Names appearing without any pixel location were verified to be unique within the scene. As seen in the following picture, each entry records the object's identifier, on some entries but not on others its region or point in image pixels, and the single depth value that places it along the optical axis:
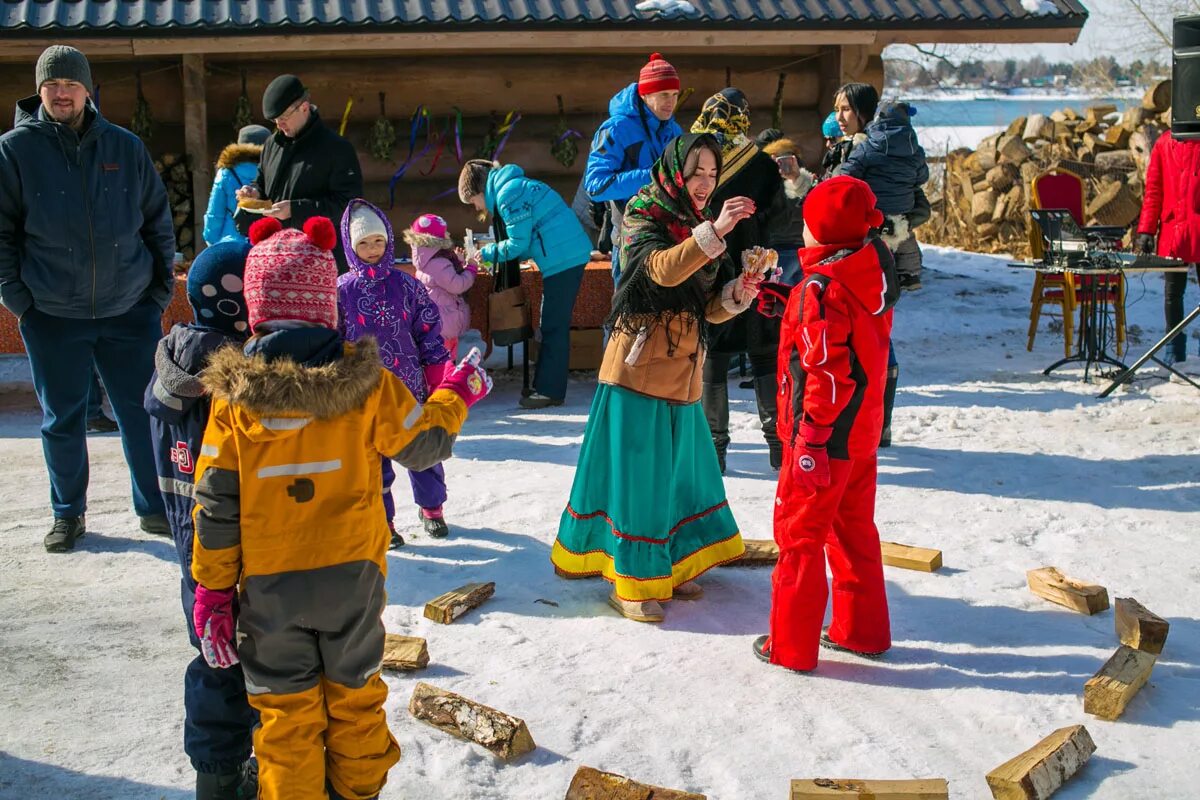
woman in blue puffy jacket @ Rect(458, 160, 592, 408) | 7.45
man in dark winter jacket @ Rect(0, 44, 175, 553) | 4.95
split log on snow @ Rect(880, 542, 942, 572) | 4.88
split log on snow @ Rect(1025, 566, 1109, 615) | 4.43
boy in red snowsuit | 3.75
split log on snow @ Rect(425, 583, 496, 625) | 4.38
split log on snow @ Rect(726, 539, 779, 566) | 4.95
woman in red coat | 8.62
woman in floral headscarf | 4.26
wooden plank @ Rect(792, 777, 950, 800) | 3.05
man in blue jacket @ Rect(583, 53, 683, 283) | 6.18
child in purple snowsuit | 5.03
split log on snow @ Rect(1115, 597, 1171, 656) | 4.00
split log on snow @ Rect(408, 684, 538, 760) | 3.37
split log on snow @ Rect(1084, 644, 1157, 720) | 3.60
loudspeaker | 7.22
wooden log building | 9.21
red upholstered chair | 8.84
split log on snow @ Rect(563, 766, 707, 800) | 3.06
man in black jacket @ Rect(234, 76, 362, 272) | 5.97
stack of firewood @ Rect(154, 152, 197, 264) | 9.98
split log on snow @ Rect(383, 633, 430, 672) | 3.92
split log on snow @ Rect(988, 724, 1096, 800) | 3.10
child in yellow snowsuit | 2.74
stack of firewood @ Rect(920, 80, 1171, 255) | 15.02
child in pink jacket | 7.07
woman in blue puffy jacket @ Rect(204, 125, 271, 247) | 6.94
